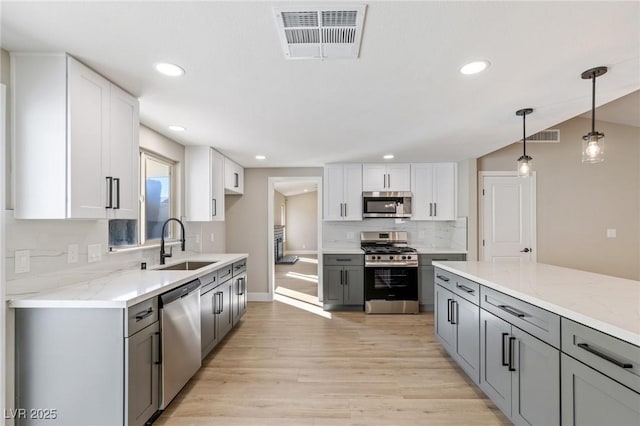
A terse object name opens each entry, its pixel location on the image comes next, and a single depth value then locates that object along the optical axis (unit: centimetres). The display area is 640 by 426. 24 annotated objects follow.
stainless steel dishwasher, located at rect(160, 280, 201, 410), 195
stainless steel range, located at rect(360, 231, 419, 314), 425
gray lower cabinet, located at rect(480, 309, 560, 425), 147
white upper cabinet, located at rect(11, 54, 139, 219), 161
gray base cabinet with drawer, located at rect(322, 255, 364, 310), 438
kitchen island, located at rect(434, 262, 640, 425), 115
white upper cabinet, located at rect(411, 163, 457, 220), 462
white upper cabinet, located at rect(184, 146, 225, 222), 353
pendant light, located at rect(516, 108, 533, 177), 251
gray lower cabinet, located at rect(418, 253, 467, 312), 432
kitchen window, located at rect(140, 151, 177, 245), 297
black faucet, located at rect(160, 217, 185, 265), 284
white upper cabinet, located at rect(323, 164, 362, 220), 471
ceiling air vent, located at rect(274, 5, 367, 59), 127
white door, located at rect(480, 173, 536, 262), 434
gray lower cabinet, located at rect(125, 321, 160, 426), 162
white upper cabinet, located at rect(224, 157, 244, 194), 413
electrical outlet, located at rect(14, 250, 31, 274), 161
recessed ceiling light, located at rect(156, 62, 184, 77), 168
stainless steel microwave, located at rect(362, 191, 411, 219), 461
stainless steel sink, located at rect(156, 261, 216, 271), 310
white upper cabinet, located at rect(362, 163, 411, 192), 469
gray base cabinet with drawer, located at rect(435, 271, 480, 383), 223
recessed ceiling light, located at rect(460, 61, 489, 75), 168
